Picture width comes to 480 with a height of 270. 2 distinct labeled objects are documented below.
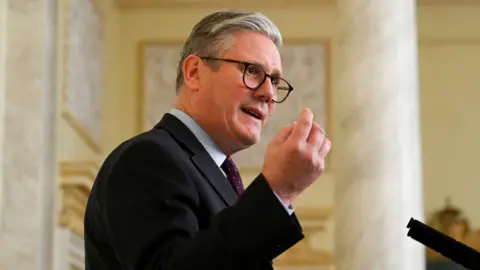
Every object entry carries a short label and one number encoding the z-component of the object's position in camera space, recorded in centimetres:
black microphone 295
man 340
